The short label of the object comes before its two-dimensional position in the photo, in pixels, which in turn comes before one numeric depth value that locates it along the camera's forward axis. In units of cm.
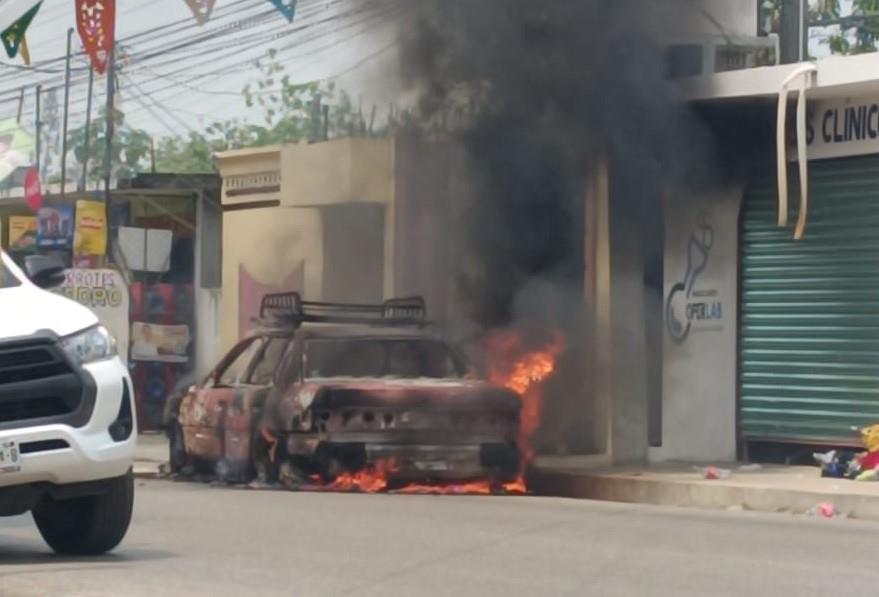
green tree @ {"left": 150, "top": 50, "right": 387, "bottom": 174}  4600
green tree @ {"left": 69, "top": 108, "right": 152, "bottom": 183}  5775
